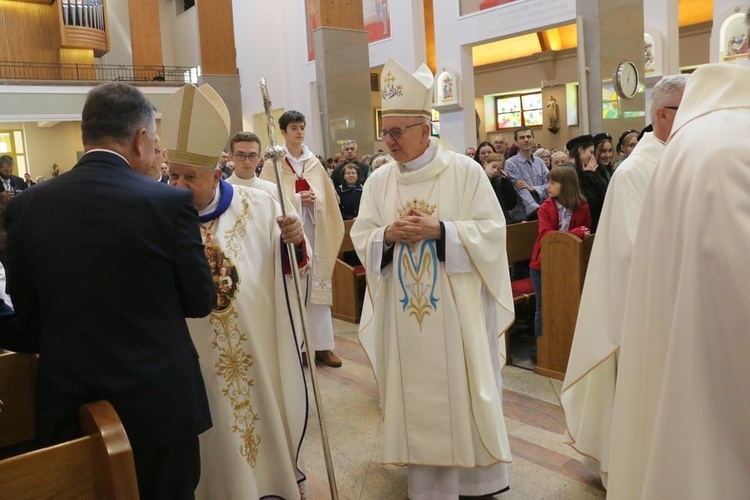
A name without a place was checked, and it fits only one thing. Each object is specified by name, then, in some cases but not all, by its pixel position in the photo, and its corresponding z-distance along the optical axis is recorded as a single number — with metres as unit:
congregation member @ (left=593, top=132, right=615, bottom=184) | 5.43
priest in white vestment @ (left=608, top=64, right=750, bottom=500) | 1.14
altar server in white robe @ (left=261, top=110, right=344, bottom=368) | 4.86
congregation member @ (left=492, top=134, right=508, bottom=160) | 7.10
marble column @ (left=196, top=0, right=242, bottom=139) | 17.48
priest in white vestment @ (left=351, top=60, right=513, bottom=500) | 2.84
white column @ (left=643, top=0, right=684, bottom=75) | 12.73
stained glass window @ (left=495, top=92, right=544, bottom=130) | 19.00
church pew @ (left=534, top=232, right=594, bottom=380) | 4.31
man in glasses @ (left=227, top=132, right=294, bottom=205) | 4.23
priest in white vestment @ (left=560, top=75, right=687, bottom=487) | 2.71
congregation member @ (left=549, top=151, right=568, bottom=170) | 6.32
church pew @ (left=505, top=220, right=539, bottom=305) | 5.41
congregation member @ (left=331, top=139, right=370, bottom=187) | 7.08
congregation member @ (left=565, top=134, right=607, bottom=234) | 4.85
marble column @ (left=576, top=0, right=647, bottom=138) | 8.55
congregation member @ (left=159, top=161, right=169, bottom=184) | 5.93
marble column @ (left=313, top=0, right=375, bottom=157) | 10.30
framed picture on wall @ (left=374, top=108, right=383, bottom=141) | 20.48
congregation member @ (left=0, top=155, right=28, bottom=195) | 9.85
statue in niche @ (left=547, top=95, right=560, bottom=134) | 17.73
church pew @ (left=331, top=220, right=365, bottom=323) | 6.24
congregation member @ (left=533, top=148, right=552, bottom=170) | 9.74
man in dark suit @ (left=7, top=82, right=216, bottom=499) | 1.74
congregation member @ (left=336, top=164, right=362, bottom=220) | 6.90
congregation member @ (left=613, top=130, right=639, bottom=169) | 6.16
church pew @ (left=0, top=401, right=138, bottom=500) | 1.37
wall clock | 8.74
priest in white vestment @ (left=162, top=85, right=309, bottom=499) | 2.50
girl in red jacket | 4.51
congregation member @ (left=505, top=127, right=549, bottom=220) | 6.22
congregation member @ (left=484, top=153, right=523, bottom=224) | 5.61
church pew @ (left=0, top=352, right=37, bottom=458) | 2.04
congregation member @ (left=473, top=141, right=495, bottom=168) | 6.68
